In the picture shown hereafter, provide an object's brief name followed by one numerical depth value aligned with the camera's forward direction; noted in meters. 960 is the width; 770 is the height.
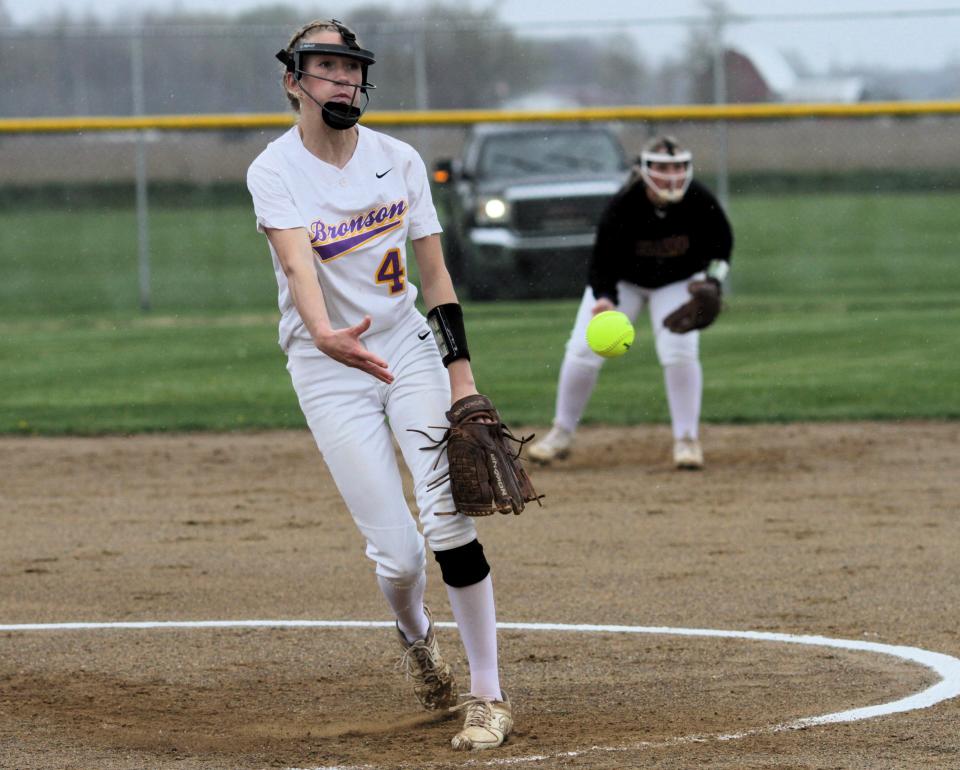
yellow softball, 15.50
